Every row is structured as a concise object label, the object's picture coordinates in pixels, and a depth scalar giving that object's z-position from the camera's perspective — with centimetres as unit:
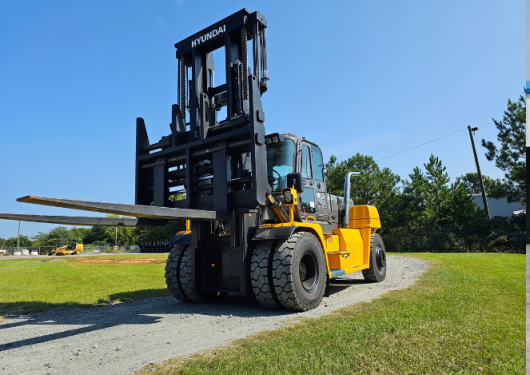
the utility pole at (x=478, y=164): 2740
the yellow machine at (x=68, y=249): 4906
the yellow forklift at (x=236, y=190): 574
